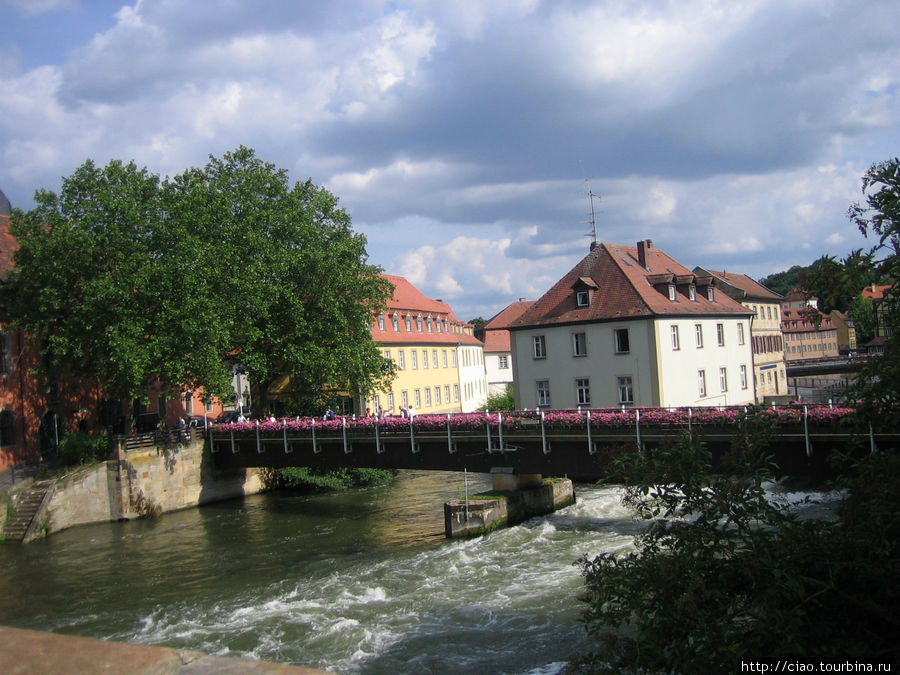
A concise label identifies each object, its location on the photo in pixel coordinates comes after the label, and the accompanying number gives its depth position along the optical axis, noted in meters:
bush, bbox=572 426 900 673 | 5.69
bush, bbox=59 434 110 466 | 32.47
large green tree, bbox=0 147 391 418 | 30.61
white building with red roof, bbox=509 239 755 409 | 39.00
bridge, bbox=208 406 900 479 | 20.12
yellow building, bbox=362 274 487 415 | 55.22
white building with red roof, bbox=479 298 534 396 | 80.00
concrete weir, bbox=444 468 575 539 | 25.08
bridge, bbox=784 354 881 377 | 68.81
